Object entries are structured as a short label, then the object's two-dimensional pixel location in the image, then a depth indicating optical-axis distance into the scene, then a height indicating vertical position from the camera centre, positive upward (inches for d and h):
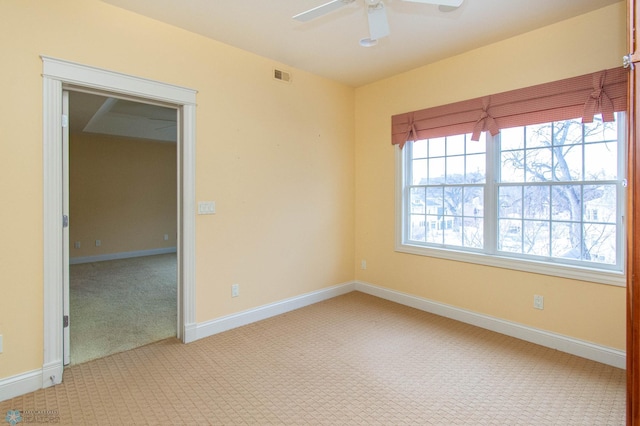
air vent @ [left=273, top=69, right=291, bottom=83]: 143.0 +59.3
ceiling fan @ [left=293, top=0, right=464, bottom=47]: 77.1 +49.8
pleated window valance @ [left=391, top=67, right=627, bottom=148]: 100.7 +37.1
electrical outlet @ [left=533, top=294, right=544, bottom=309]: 116.7 -31.8
